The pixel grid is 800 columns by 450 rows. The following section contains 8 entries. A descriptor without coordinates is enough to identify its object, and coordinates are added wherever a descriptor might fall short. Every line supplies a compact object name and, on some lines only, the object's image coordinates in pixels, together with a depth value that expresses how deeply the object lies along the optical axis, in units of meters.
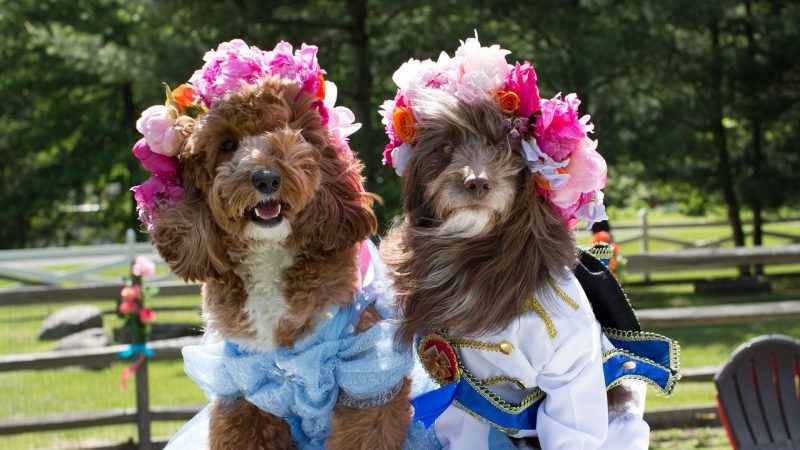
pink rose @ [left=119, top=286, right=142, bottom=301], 5.87
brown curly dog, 2.26
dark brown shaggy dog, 2.26
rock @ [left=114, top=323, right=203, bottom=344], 9.54
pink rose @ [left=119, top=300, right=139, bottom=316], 5.76
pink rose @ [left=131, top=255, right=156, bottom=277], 5.97
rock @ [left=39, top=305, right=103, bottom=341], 10.17
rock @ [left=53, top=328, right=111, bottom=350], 9.15
